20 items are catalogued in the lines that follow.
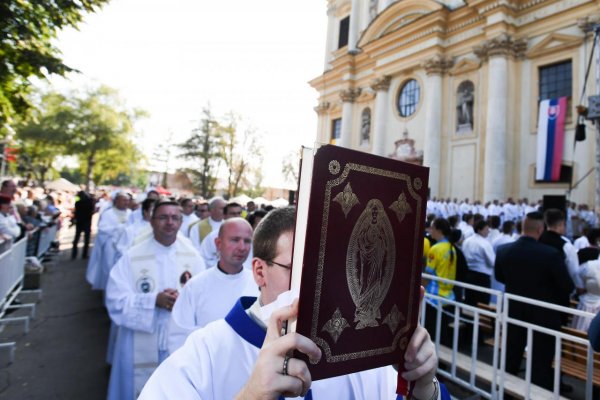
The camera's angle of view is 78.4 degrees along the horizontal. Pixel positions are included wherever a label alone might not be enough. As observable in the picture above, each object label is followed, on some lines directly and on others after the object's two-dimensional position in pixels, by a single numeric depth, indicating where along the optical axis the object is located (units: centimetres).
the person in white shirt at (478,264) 657
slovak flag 1609
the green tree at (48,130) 3186
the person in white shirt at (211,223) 740
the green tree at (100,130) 3316
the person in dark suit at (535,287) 430
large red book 89
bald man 300
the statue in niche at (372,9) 2889
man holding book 121
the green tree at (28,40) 582
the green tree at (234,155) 3831
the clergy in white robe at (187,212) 883
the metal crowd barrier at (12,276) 527
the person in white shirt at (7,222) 651
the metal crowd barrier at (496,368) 313
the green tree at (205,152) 3812
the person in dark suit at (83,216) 1205
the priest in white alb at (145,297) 351
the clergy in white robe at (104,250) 784
